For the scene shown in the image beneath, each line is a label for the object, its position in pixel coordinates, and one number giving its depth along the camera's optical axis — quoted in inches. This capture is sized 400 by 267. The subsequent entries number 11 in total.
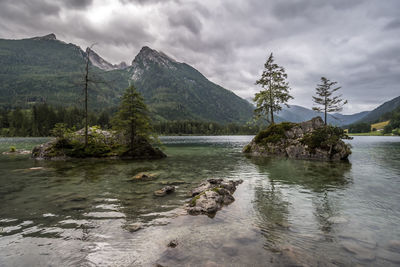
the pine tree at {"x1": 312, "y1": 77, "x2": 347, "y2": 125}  1491.1
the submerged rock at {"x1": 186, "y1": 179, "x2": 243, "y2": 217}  382.0
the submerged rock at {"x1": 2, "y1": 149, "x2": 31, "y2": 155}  1487.3
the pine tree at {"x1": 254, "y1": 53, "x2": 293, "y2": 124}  1603.1
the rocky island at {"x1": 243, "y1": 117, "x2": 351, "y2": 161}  1211.9
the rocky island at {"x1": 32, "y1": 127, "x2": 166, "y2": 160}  1206.9
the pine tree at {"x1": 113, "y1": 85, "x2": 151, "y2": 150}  1174.6
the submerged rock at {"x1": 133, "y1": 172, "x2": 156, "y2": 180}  676.6
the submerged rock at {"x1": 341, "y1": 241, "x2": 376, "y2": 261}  233.1
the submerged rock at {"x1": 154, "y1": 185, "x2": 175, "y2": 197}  495.8
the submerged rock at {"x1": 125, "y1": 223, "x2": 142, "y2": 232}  307.5
